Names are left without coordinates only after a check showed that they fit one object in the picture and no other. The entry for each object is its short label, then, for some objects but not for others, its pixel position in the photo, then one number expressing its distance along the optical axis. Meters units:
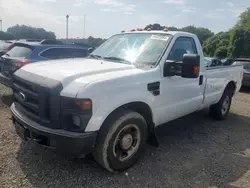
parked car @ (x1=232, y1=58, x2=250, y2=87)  7.82
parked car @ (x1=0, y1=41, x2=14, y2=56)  7.44
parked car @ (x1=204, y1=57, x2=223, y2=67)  6.86
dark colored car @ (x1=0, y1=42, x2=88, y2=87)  4.58
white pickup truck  2.09
